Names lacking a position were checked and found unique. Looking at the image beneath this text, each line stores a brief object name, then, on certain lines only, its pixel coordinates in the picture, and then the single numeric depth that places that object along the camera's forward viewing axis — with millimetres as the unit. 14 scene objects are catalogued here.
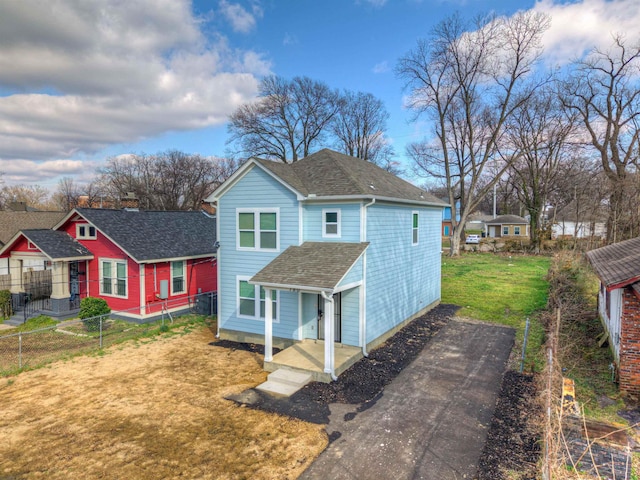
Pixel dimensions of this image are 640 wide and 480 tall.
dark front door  11867
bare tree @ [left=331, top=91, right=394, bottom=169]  45188
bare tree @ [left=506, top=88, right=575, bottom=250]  37875
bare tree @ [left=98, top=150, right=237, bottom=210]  54531
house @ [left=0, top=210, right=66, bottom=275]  27297
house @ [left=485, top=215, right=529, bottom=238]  55091
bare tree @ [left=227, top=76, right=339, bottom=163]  39375
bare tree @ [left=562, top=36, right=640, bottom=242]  25812
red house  16578
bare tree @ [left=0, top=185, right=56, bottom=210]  60084
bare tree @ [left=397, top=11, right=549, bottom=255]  33406
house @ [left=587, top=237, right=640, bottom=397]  8391
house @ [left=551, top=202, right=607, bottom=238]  29500
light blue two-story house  10672
